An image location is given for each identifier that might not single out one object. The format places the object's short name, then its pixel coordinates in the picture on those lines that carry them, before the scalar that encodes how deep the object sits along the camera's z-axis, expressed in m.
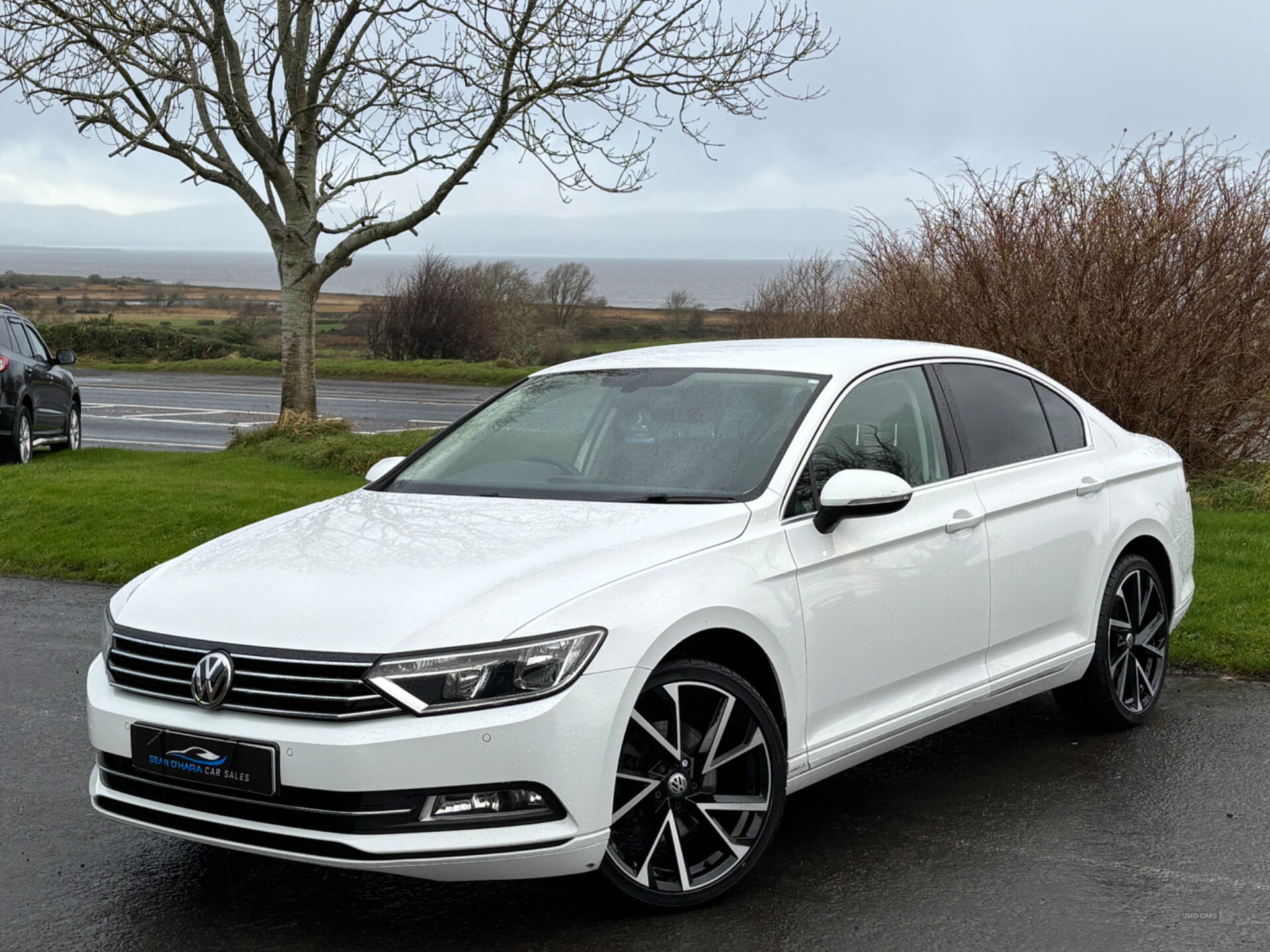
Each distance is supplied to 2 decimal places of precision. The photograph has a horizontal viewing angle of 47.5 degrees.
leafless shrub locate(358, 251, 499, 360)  39.84
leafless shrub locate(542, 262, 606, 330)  42.91
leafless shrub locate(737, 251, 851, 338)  17.64
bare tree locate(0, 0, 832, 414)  15.11
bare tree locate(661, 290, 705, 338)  41.95
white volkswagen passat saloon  3.73
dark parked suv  15.96
